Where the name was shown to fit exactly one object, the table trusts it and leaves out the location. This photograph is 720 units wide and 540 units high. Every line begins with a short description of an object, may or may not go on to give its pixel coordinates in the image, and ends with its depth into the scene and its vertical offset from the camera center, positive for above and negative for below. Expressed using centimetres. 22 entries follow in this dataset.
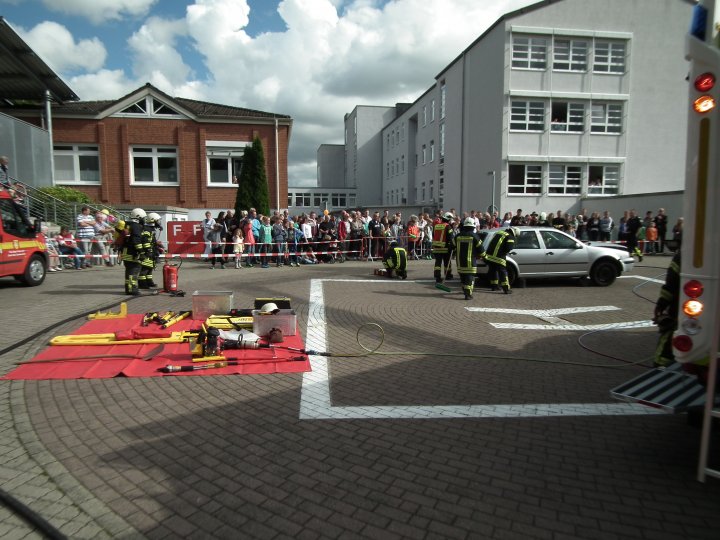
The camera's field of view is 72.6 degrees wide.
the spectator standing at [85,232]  1703 -24
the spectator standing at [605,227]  2183 +11
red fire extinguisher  1180 -126
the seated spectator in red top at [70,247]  1648 -74
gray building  2862 +756
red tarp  597 -178
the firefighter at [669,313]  456 -80
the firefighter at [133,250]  1135 -56
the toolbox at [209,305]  876 -140
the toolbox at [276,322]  757 -148
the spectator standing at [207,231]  1941 -19
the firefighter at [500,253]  1237 -63
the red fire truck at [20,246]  1160 -53
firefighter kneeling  1526 -106
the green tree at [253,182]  2445 +225
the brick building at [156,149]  2667 +425
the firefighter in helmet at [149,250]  1155 -59
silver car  1347 -80
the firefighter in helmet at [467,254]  1157 -61
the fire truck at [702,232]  334 -1
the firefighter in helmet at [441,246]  1374 -50
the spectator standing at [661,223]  2211 +31
